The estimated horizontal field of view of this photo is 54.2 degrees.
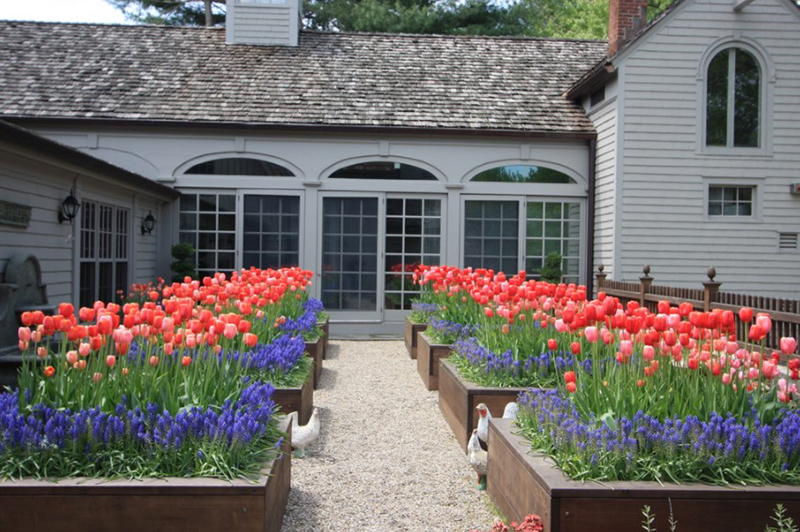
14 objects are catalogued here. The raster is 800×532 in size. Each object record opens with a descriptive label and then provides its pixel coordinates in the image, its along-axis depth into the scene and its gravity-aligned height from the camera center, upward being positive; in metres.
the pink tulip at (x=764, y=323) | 3.76 -0.28
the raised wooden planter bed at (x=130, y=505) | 3.48 -1.13
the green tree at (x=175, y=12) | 28.84 +8.98
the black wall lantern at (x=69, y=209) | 9.70 +0.53
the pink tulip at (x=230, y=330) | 4.37 -0.42
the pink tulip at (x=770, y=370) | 3.85 -0.52
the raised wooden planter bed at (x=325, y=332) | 11.12 -1.12
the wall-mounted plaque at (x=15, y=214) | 8.20 +0.39
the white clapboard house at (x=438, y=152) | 13.75 +1.98
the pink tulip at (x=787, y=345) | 3.77 -0.38
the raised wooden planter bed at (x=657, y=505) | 3.47 -1.08
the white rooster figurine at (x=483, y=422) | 5.27 -1.10
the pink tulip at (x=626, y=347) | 3.93 -0.42
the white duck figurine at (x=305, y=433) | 5.76 -1.31
